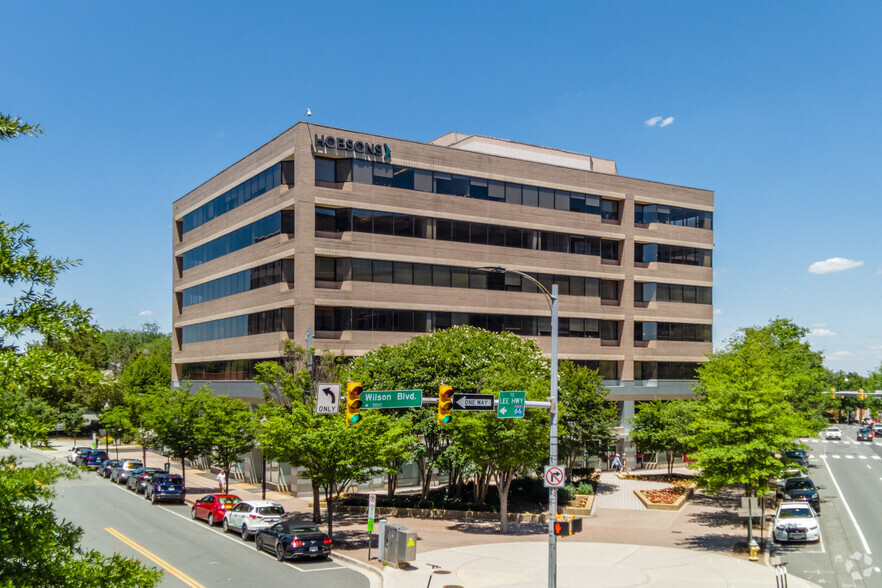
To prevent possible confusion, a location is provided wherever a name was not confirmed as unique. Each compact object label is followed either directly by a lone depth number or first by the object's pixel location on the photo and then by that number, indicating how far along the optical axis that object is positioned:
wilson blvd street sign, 24.64
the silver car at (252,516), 32.44
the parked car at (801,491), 40.28
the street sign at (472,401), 23.86
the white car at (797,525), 31.94
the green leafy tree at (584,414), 46.66
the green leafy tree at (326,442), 30.52
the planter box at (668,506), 42.81
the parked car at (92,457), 59.34
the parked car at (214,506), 35.76
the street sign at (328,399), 25.11
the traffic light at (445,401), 22.80
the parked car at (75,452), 62.49
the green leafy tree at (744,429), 30.16
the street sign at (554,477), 23.17
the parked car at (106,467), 54.81
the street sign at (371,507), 28.38
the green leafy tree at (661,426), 51.56
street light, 21.69
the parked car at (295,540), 28.00
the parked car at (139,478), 46.82
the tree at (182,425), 44.03
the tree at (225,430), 42.44
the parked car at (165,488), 42.88
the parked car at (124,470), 51.41
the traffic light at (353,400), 22.53
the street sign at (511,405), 24.19
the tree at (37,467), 9.07
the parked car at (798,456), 59.27
